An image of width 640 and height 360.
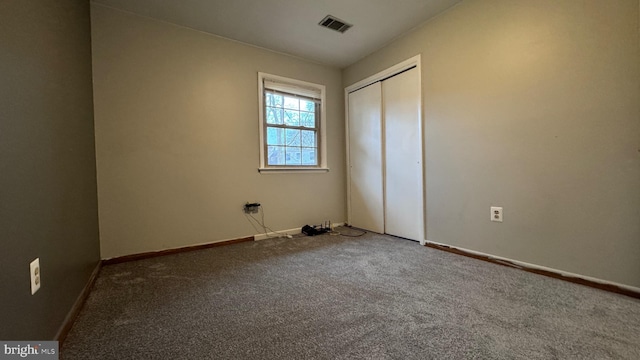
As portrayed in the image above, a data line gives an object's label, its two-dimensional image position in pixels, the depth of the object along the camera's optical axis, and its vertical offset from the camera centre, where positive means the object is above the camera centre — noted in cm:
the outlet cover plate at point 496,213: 196 -37
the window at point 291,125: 296 +72
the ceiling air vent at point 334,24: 239 +164
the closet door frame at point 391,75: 251 +122
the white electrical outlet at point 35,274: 87 -36
